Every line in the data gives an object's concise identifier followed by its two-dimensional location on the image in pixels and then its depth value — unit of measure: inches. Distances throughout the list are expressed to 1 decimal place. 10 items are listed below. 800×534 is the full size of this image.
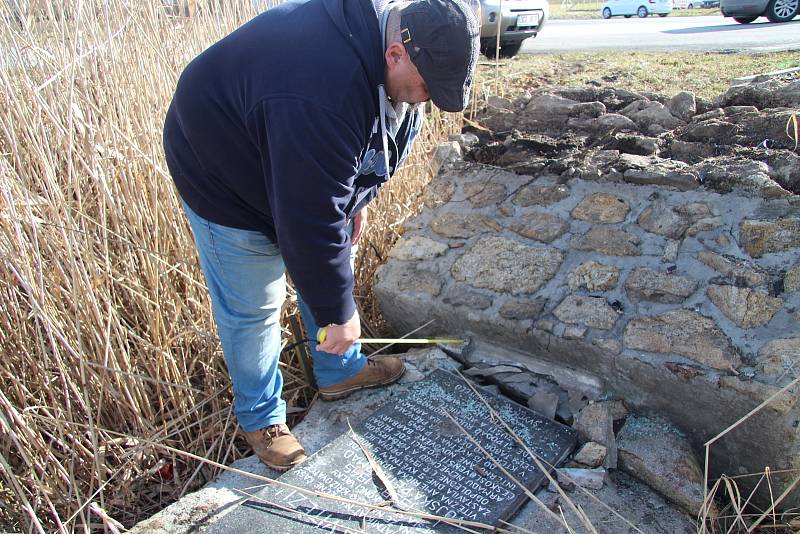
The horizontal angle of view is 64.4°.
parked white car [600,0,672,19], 785.6
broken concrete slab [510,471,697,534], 73.7
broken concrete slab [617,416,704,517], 77.3
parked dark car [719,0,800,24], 353.7
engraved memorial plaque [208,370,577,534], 74.2
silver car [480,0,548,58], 236.2
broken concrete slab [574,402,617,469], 83.0
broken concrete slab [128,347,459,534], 76.8
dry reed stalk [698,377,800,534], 69.7
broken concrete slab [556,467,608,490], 78.7
